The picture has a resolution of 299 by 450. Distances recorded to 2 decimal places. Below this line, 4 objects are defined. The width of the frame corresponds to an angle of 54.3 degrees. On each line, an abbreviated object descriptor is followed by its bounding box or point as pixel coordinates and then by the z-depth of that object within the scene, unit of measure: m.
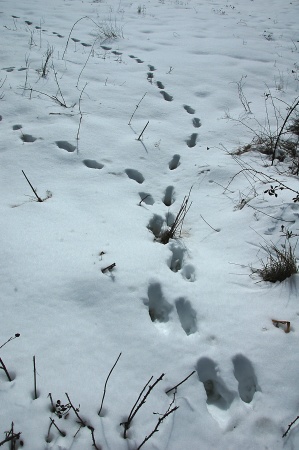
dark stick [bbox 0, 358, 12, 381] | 1.20
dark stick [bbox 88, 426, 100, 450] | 1.07
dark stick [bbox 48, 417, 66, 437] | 1.13
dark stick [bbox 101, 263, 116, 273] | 1.71
